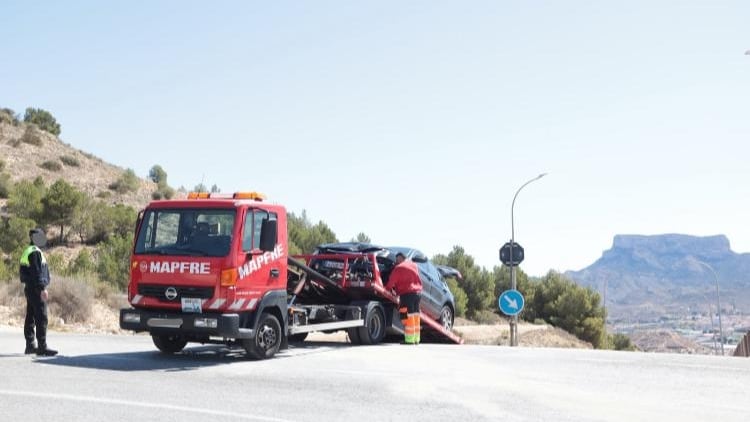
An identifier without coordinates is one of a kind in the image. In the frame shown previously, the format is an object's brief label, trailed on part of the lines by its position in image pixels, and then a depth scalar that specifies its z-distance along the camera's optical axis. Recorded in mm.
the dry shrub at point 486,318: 46438
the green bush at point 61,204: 44469
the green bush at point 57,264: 32156
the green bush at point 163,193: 60438
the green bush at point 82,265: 33375
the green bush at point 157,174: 67812
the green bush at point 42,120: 72375
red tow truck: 12867
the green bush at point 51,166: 58250
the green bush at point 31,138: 62656
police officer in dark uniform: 13242
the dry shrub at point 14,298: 23094
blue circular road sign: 24375
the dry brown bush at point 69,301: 23469
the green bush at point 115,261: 33781
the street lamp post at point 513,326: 26075
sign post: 26891
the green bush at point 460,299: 44312
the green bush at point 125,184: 58969
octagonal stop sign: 26914
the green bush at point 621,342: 50844
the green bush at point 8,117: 66438
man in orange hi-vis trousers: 17484
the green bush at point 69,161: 61250
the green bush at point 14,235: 39938
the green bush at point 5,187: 48906
